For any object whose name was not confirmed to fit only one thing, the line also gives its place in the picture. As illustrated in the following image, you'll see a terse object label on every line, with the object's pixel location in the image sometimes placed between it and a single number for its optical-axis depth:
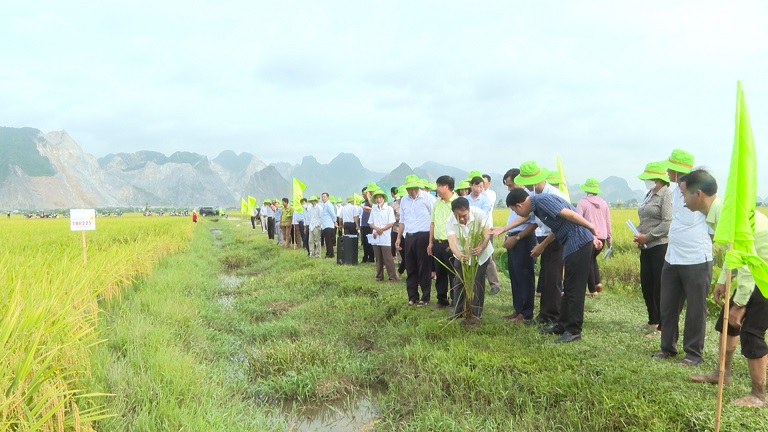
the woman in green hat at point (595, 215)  5.72
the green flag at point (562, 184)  7.04
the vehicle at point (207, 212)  53.16
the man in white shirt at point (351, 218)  11.47
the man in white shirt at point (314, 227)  10.93
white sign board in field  6.68
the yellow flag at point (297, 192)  12.02
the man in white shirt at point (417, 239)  5.70
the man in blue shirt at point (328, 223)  10.62
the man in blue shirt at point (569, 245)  3.99
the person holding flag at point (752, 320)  2.58
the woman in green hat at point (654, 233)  4.14
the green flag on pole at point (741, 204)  2.32
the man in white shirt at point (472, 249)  4.36
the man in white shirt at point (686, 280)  3.33
